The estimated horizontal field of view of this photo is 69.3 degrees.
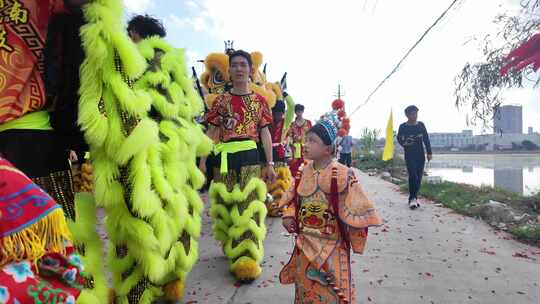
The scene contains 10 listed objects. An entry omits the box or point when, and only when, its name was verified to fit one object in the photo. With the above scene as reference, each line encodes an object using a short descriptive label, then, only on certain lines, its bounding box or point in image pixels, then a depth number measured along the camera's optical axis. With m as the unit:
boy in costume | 2.27
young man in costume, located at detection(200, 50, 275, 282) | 3.42
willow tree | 6.77
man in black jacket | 6.97
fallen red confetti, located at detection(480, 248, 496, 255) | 4.19
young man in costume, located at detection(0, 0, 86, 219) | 1.52
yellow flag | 10.16
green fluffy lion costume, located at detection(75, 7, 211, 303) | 1.80
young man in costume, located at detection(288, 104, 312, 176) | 8.66
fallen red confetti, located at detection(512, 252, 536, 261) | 4.05
